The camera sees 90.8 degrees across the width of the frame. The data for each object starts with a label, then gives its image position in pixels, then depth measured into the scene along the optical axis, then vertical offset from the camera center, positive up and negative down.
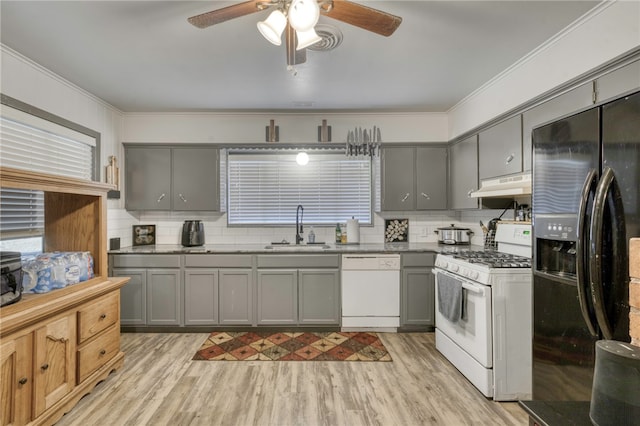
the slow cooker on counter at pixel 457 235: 3.71 -0.18
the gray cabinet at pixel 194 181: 3.77 +0.45
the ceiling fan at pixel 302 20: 1.46 +0.99
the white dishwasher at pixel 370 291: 3.40 -0.77
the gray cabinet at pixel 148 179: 3.77 +0.48
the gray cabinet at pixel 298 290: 3.39 -0.76
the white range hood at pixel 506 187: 2.35 +0.27
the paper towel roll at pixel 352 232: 3.84 -0.15
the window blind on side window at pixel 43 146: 2.40 +0.64
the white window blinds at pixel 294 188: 4.06 +0.41
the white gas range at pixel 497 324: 2.19 -0.74
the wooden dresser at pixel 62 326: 1.66 -0.67
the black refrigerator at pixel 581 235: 1.18 -0.06
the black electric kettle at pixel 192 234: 3.73 -0.18
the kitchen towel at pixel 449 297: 2.46 -0.64
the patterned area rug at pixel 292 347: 2.85 -1.23
